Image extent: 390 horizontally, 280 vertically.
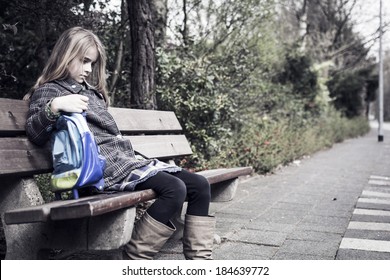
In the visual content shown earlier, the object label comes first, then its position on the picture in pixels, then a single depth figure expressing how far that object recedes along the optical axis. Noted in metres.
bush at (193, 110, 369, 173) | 7.55
